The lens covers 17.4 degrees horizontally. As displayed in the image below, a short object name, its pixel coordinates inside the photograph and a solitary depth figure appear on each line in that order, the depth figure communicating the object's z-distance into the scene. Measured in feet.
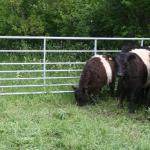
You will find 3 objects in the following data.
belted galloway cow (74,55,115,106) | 34.12
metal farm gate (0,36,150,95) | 36.06
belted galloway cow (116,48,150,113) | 31.78
